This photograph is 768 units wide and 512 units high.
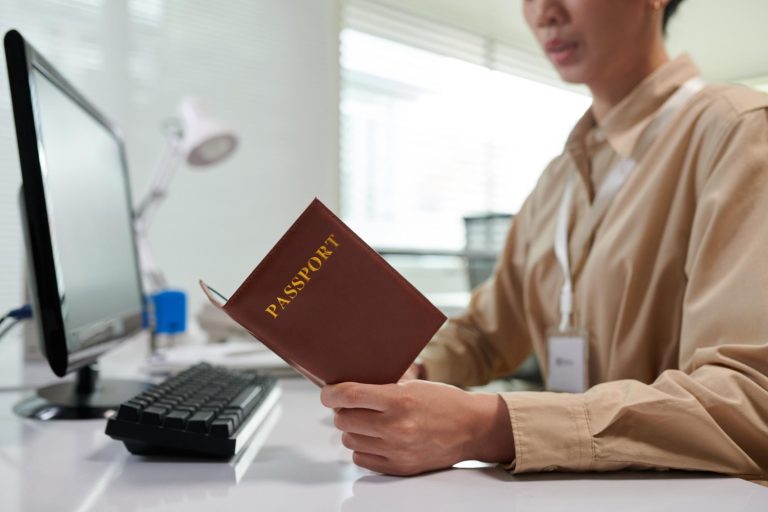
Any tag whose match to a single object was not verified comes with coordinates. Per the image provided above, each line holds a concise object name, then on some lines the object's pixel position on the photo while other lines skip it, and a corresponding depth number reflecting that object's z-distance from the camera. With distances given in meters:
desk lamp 1.79
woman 0.59
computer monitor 0.67
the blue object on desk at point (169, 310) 1.52
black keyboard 0.61
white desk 0.49
